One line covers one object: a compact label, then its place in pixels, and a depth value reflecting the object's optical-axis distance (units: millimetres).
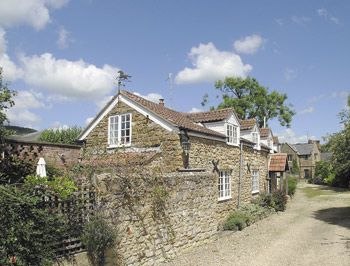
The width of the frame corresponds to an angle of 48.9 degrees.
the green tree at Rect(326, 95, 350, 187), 20903
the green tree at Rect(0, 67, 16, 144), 12047
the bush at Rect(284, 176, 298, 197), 37812
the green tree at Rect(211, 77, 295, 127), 56312
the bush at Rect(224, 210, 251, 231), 19609
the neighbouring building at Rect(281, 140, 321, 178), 75062
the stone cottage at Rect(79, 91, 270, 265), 11711
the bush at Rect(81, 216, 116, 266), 9711
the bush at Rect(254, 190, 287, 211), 26391
